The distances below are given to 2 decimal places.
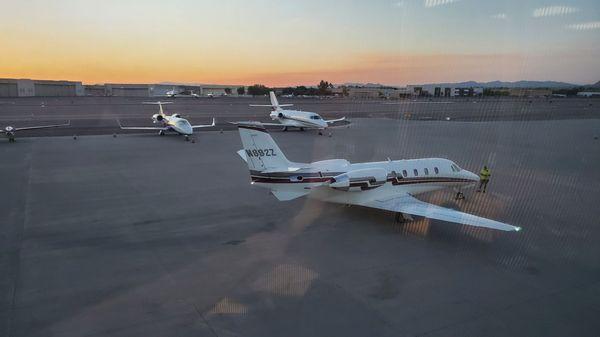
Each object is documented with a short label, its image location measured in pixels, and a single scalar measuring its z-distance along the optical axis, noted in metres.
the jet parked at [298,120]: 40.56
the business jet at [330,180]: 13.84
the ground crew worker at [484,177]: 19.11
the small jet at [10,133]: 31.42
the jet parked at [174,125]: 34.75
